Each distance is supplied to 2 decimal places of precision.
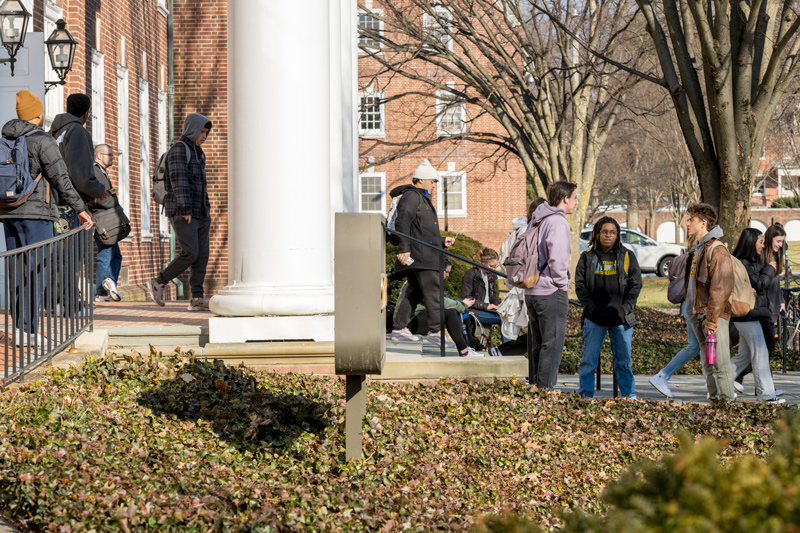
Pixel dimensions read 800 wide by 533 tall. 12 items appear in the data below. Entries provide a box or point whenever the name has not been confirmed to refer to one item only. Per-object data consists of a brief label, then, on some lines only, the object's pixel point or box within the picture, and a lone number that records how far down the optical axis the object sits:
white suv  67.00
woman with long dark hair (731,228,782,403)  16.67
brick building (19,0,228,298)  27.43
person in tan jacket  14.19
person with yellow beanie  13.49
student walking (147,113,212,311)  17.25
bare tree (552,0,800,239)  21.62
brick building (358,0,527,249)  68.19
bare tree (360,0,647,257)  36.50
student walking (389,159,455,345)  16.81
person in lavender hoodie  14.16
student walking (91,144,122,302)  18.97
